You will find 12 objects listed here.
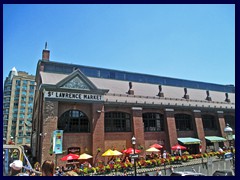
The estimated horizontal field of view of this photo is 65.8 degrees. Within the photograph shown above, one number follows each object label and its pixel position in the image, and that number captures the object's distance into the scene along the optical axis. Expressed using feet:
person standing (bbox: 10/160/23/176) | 19.47
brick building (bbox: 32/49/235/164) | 63.98
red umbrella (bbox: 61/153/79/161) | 54.75
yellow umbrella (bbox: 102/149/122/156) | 59.84
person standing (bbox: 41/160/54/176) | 17.84
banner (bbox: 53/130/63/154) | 57.88
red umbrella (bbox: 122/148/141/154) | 65.28
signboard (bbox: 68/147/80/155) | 62.27
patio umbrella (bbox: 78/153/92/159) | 57.31
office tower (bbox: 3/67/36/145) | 211.82
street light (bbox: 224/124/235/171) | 42.48
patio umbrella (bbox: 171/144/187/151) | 72.50
